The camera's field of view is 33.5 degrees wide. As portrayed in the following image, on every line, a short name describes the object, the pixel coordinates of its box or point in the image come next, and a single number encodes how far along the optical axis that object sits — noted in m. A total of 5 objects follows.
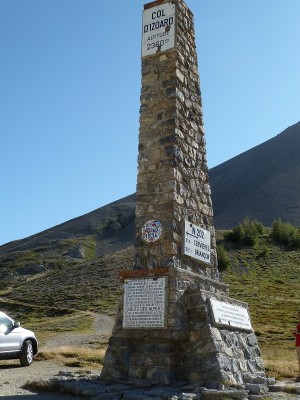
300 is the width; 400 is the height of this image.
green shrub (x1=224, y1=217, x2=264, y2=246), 79.88
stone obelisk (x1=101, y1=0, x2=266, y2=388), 9.30
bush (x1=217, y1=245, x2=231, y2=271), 66.56
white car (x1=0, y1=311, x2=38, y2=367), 14.10
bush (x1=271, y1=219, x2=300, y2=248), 80.06
